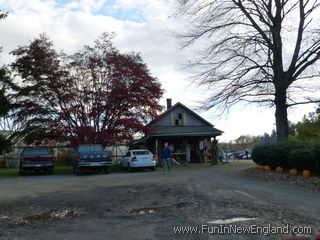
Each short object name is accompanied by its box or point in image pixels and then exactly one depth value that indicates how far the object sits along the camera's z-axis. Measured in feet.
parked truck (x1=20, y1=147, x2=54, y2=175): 58.39
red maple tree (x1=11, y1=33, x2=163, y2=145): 64.01
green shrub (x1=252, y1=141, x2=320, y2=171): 39.16
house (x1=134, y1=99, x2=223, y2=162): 77.52
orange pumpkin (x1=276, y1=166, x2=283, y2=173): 43.95
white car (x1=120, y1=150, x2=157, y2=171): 57.76
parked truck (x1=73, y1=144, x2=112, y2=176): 54.42
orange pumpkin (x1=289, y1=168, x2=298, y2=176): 40.58
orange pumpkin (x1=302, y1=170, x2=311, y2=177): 38.87
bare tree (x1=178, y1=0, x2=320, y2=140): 48.99
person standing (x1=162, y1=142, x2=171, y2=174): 50.07
